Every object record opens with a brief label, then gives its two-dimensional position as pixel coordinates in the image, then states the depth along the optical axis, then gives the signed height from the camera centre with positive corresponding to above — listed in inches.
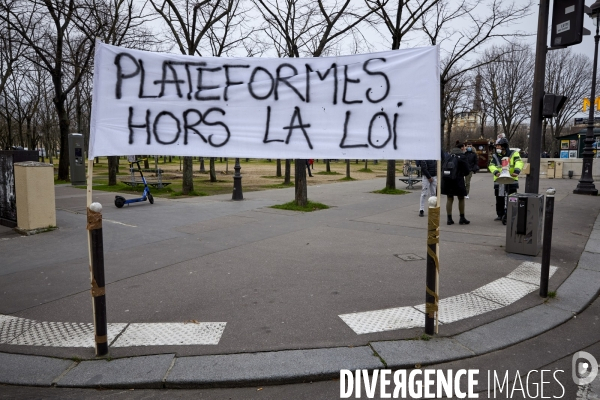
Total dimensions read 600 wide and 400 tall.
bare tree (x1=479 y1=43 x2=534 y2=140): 1512.1 +282.6
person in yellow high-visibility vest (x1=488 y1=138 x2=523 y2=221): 355.9 +1.6
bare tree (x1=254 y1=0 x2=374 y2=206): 491.8 +177.8
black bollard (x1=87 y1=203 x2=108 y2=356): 137.7 -38.7
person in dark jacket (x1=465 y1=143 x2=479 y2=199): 485.7 +6.2
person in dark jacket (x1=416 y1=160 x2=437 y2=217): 395.6 -16.8
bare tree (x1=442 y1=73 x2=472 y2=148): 1419.2 +224.6
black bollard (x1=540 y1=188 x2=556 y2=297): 188.1 -35.7
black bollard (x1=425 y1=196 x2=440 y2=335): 149.6 -35.3
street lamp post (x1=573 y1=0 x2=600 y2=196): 617.6 +7.5
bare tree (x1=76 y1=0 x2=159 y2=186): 672.4 +215.4
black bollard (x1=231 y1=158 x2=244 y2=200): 558.3 -35.8
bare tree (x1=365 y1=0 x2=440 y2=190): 625.7 +215.6
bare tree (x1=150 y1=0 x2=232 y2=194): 589.6 +187.1
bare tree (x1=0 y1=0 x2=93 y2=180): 697.0 +163.4
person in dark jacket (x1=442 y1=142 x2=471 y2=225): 369.4 -19.3
